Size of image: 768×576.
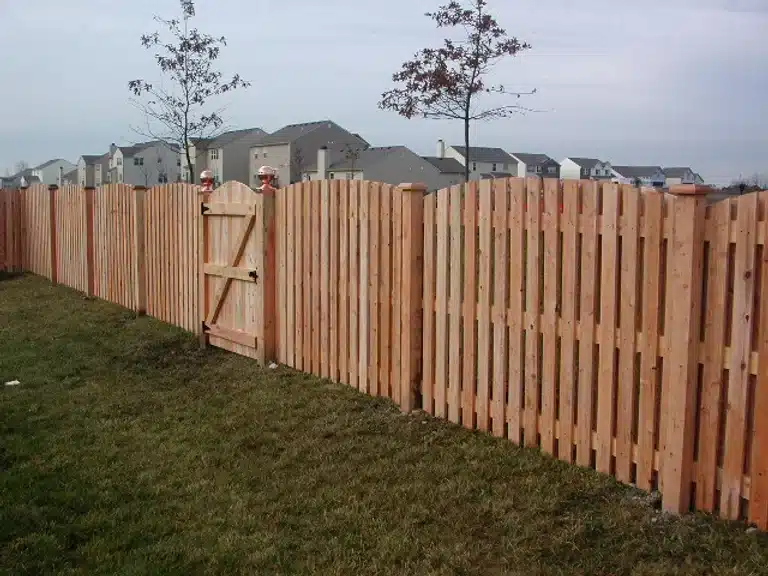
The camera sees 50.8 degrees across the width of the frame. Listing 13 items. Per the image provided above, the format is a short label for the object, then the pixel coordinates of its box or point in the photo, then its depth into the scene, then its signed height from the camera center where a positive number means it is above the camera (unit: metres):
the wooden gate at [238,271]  8.50 -0.81
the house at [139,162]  75.44 +3.32
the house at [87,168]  86.75 +3.12
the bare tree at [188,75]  18.20 +2.76
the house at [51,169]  108.50 +3.68
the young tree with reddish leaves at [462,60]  17.73 +3.05
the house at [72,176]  93.79 +2.42
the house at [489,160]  76.77 +3.83
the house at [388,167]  60.03 +2.39
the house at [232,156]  69.00 +3.61
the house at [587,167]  74.69 +3.16
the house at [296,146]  64.94 +4.31
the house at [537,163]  79.06 +3.63
